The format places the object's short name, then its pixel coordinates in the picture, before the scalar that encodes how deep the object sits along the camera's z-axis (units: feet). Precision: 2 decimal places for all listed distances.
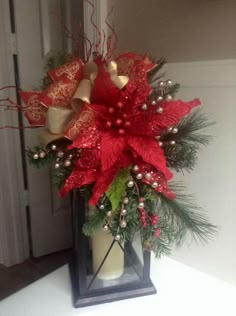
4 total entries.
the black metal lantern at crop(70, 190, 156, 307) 1.86
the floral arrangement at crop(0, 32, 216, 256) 1.39
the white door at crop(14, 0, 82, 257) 3.87
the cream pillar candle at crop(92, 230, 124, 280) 1.87
